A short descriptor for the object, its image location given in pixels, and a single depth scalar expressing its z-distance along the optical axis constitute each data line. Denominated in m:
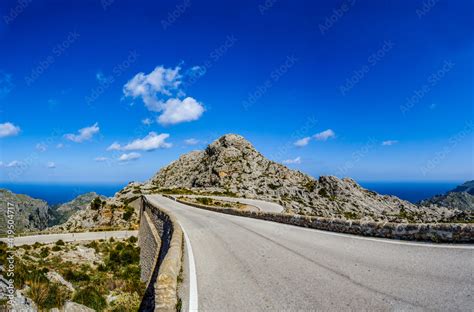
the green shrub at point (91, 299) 15.31
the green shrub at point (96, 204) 57.22
